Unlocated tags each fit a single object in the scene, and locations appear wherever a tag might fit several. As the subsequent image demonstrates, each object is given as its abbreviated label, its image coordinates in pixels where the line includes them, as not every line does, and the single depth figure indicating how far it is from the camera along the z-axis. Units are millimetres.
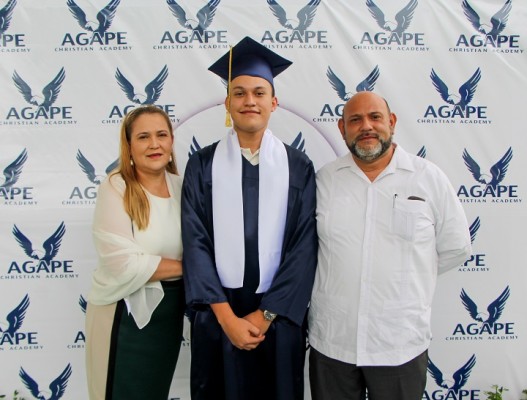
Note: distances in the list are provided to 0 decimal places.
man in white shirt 1687
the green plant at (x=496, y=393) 2568
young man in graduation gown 1699
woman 1691
